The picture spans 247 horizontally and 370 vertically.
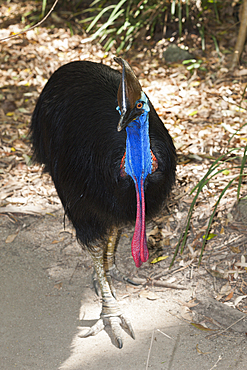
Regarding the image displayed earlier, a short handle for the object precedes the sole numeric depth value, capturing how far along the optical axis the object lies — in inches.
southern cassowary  169.2
